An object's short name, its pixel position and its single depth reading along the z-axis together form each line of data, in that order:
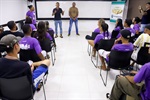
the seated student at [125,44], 2.42
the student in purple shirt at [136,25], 4.30
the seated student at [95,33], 3.49
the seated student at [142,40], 2.68
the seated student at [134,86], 1.43
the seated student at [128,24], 3.51
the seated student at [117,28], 3.99
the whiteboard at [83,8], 7.48
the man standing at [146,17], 4.76
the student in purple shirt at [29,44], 2.37
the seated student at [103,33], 3.20
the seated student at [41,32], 3.03
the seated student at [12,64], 1.42
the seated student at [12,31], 3.00
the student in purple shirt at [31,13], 5.59
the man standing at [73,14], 6.78
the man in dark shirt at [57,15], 6.49
